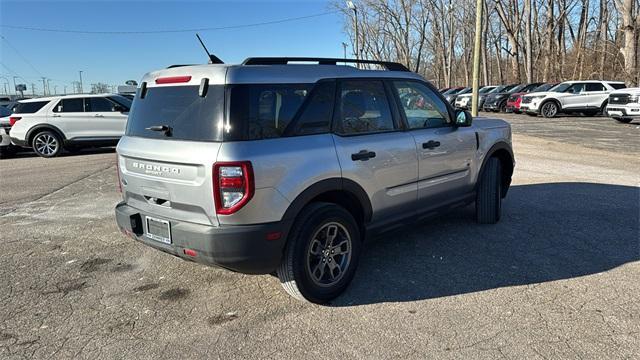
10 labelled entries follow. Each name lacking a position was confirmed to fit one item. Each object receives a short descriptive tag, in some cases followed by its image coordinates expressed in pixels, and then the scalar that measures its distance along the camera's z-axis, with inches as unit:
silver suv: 127.0
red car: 964.7
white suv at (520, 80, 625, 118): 879.7
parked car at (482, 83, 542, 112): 1105.4
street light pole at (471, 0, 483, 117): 589.0
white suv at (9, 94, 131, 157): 530.6
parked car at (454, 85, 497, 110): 1175.8
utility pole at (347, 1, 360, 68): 1516.9
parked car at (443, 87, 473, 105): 1280.8
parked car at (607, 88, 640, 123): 684.7
